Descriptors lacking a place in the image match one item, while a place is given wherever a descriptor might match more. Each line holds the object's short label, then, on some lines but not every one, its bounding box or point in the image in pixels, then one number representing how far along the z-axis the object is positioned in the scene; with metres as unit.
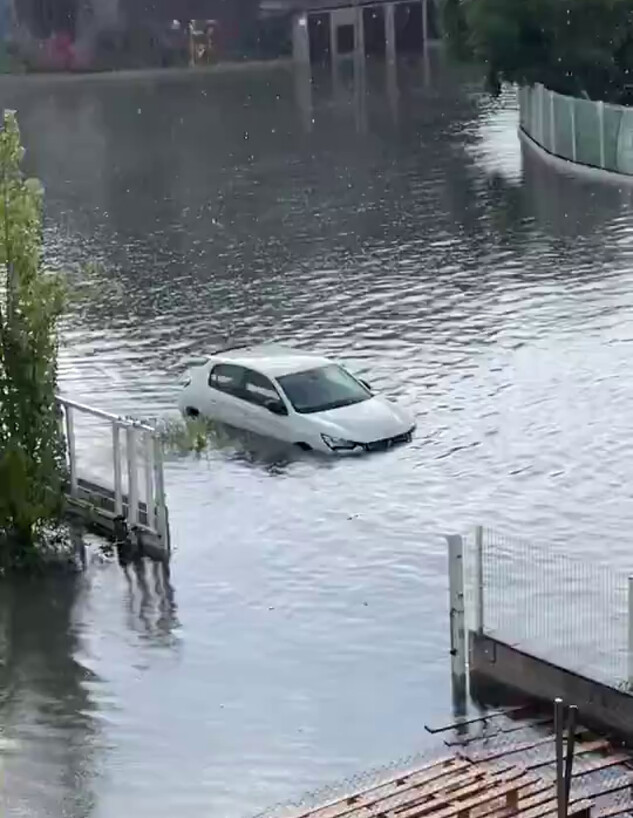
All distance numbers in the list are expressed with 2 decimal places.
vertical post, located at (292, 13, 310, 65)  103.44
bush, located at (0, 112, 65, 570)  21.77
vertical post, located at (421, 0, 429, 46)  105.00
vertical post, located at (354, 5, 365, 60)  104.62
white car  26.12
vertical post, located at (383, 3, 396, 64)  104.62
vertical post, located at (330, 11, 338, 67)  104.25
